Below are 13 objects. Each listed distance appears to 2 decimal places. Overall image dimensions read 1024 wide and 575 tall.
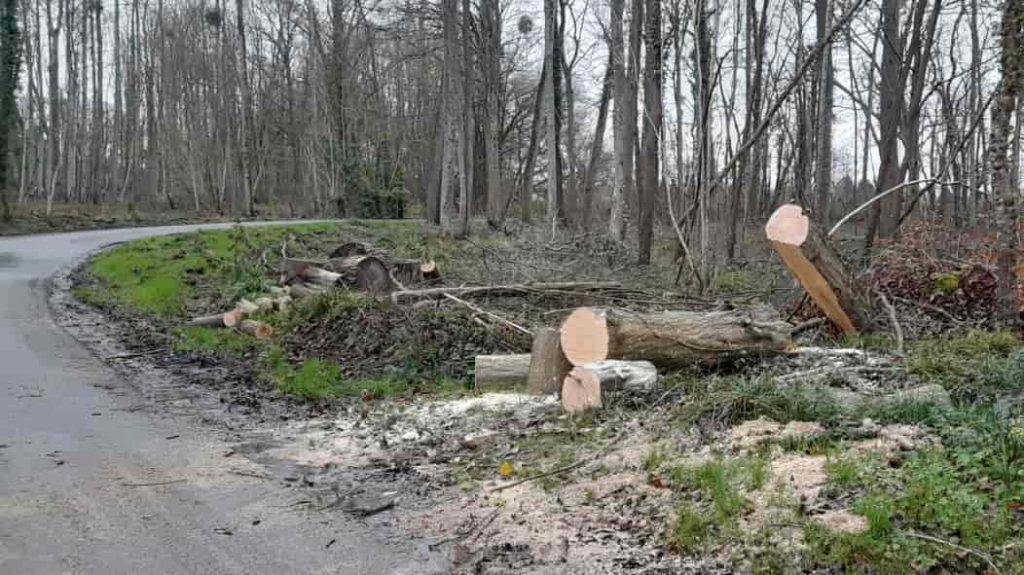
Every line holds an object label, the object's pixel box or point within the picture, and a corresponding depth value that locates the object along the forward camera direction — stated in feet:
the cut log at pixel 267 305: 38.37
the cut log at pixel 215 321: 37.55
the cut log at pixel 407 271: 41.96
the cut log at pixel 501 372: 25.64
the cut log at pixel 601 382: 21.58
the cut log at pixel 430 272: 42.68
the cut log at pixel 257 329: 35.35
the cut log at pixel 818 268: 27.35
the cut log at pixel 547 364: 23.76
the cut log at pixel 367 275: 39.88
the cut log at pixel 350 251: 47.21
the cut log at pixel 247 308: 38.04
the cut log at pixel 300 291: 38.75
